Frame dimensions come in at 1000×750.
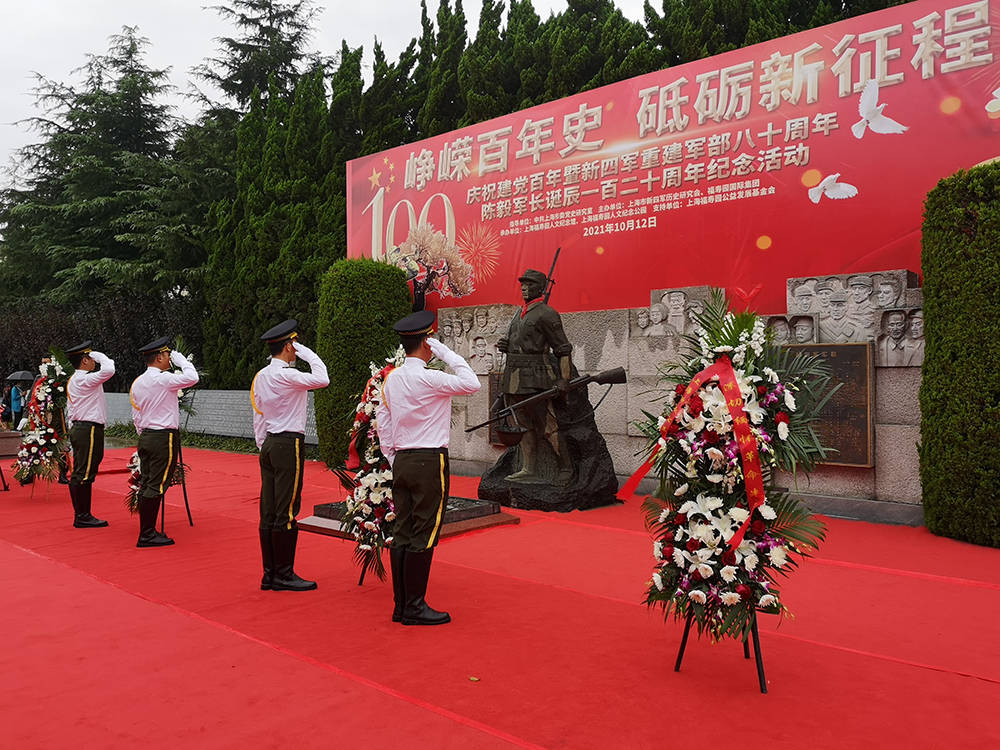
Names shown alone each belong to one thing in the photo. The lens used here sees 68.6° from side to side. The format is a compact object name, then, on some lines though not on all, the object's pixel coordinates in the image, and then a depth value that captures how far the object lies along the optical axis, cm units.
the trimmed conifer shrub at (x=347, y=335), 1089
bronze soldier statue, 781
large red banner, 731
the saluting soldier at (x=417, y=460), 414
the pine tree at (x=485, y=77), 1298
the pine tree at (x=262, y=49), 2139
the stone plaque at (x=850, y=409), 689
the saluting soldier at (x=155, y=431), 619
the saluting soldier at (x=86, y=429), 702
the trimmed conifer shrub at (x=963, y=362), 582
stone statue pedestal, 770
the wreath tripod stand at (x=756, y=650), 314
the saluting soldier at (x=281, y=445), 484
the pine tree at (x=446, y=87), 1400
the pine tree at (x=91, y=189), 2039
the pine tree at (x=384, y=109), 1491
